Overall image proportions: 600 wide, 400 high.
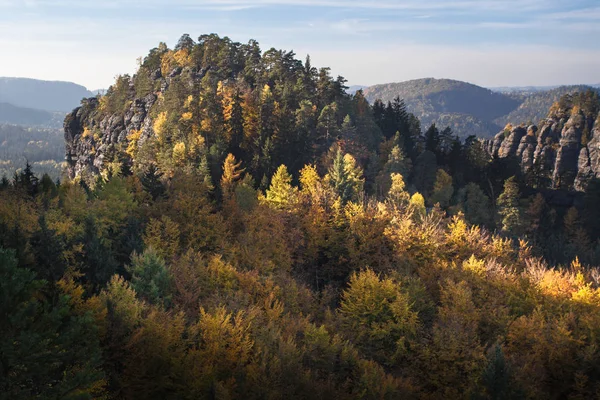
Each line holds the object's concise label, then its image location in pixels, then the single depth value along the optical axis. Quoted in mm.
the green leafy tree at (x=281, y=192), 65438
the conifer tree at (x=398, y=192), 77188
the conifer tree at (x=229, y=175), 71938
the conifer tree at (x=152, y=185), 62125
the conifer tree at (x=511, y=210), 90625
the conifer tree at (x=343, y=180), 70375
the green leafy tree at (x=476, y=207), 91500
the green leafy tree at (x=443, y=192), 91125
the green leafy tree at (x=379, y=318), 42688
